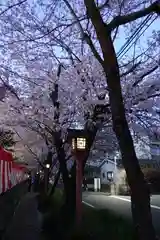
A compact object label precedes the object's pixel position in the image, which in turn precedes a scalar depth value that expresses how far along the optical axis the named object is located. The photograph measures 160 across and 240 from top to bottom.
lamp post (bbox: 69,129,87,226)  5.37
